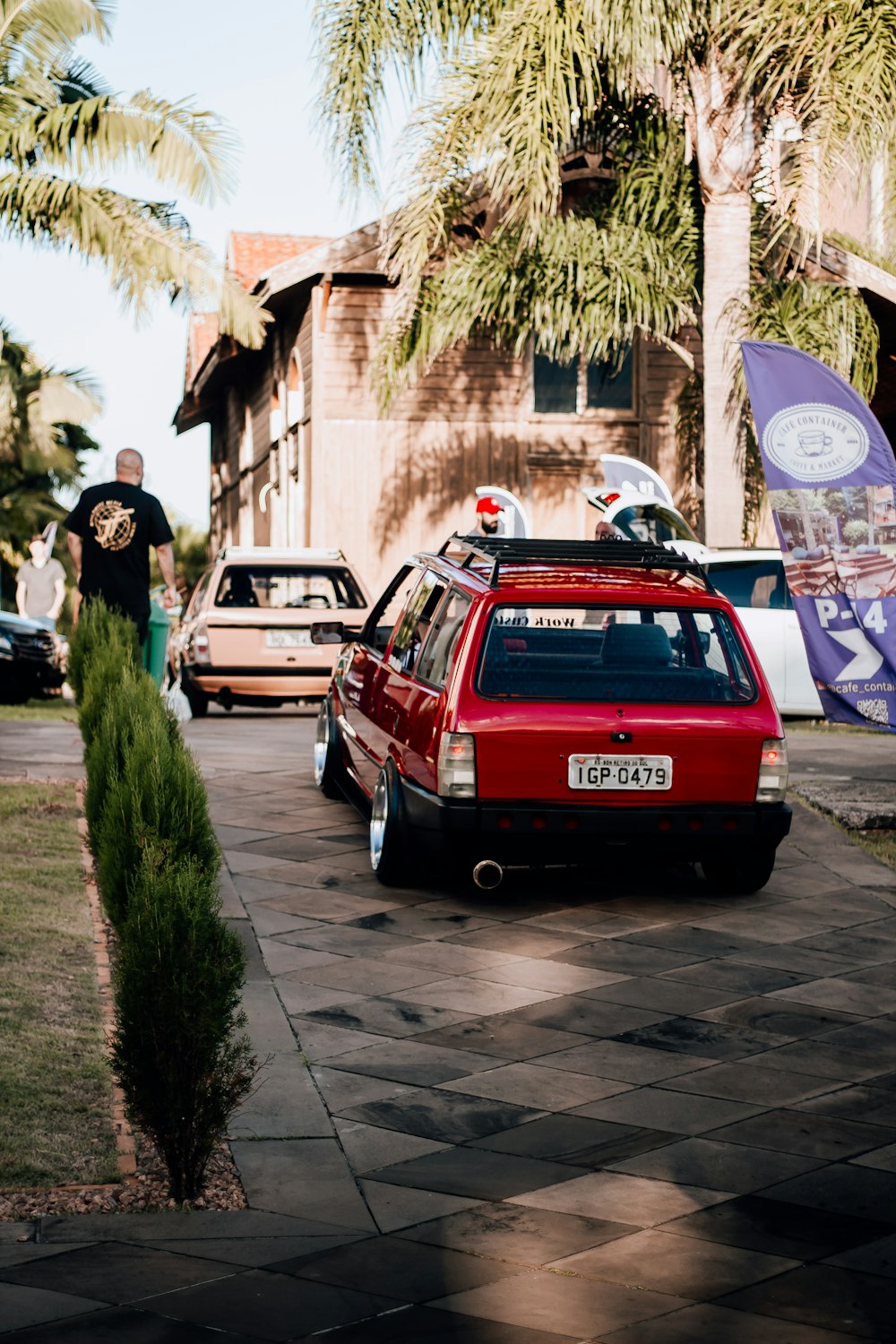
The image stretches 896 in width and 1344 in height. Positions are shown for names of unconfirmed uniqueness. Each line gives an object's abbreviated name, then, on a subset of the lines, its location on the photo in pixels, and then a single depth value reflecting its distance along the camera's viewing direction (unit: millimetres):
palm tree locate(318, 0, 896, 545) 17078
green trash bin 13438
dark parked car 19047
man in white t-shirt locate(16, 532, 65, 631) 22234
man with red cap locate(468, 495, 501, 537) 17047
